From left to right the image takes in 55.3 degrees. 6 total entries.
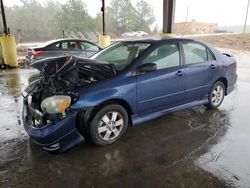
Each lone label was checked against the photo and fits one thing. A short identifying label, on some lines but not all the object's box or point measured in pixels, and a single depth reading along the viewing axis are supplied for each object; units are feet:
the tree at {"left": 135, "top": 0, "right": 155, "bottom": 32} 168.04
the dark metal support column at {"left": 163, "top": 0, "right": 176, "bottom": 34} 33.98
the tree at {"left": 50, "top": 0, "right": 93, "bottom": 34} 125.08
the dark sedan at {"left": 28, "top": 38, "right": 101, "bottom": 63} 29.09
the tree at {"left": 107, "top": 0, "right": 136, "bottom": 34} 153.58
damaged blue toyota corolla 9.64
